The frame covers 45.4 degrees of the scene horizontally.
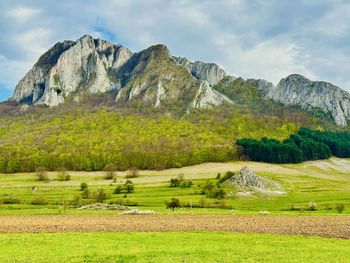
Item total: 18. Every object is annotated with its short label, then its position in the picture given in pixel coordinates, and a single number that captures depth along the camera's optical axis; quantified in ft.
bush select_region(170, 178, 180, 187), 545.85
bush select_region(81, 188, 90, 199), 440.86
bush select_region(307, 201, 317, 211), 344.78
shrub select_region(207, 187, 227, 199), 447.83
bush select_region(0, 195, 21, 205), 389.62
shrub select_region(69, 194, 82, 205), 397.64
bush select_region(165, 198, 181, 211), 367.66
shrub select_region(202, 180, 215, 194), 473.43
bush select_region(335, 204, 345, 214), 314.94
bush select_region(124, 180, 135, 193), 499.92
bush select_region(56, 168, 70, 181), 648.13
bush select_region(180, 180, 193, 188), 531.95
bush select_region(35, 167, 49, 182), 645.92
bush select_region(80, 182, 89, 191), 516.65
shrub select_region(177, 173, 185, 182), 580.79
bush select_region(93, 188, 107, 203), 426.10
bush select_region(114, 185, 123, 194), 485.15
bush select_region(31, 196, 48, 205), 394.11
